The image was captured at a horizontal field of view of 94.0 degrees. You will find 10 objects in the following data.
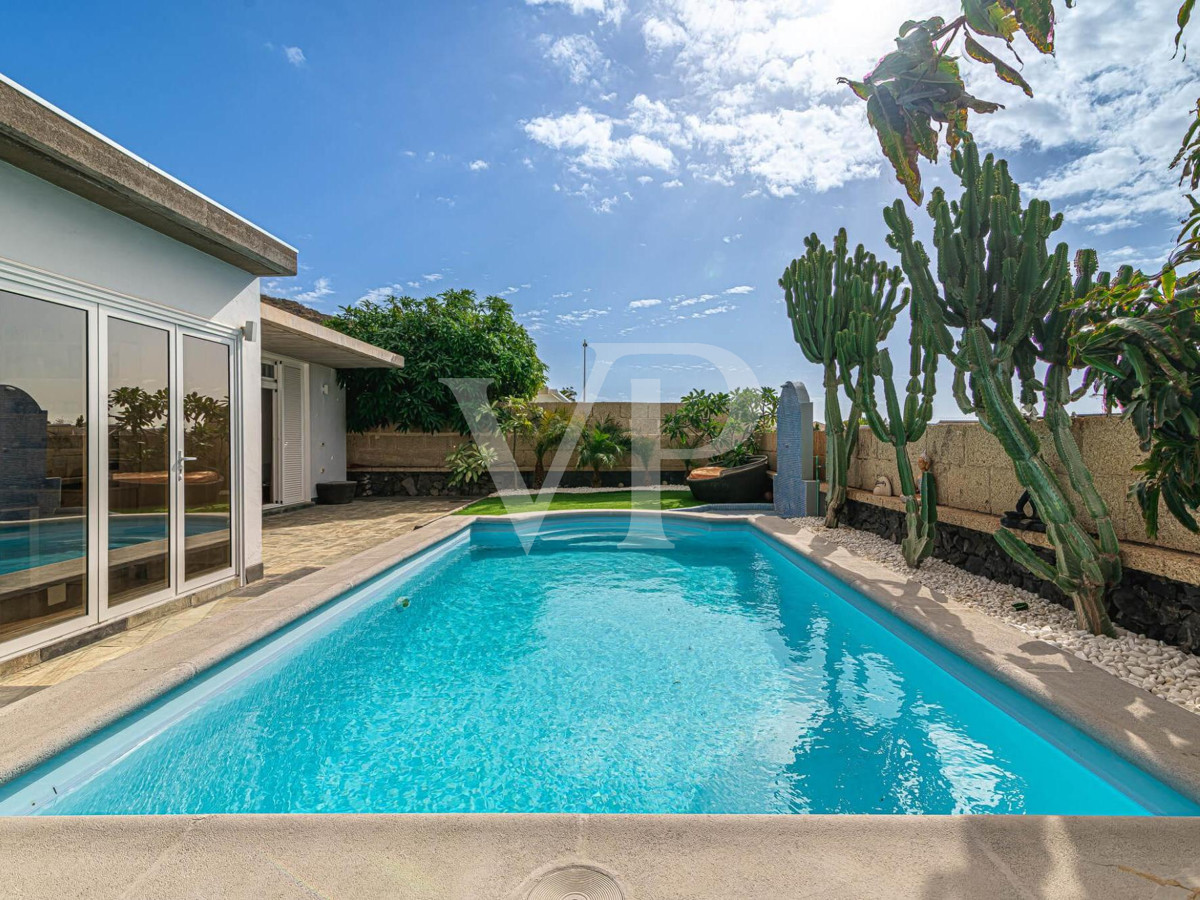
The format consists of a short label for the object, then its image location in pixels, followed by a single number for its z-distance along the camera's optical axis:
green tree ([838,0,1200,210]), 2.08
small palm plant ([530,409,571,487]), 14.60
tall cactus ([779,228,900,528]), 8.62
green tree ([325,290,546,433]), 14.41
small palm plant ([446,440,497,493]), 14.10
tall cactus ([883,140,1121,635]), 4.16
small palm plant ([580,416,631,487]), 14.58
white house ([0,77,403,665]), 3.64
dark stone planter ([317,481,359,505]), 12.88
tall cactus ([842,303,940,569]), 6.39
